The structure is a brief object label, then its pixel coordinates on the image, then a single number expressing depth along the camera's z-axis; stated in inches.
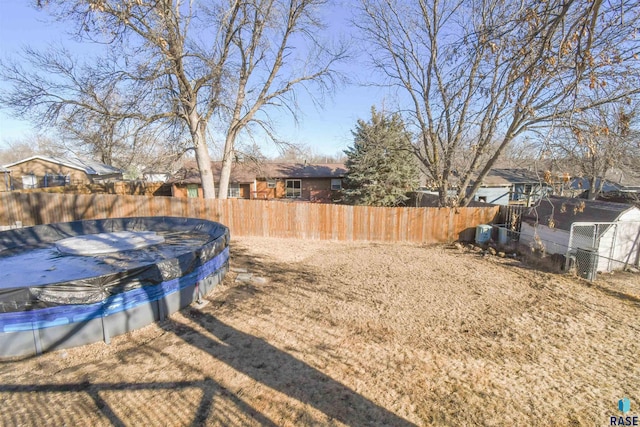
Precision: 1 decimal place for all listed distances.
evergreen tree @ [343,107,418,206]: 638.5
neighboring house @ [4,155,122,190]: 990.4
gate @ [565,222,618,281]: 303.6
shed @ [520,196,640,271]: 331.0
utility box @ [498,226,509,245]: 428.5
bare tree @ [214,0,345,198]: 481.7
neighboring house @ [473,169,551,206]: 842.2
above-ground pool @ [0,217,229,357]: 139.1
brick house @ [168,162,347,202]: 840.9
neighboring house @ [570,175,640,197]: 965.3
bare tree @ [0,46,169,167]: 387.5
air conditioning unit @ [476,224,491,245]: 445.8
